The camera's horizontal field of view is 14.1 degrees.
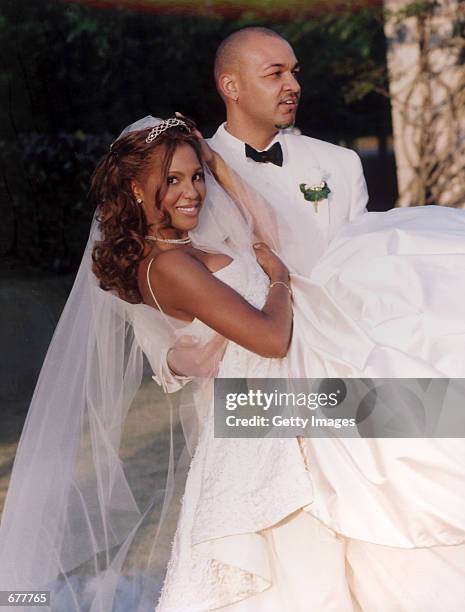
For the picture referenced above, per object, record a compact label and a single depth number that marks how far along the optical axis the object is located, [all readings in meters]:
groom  4.51
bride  3.83
